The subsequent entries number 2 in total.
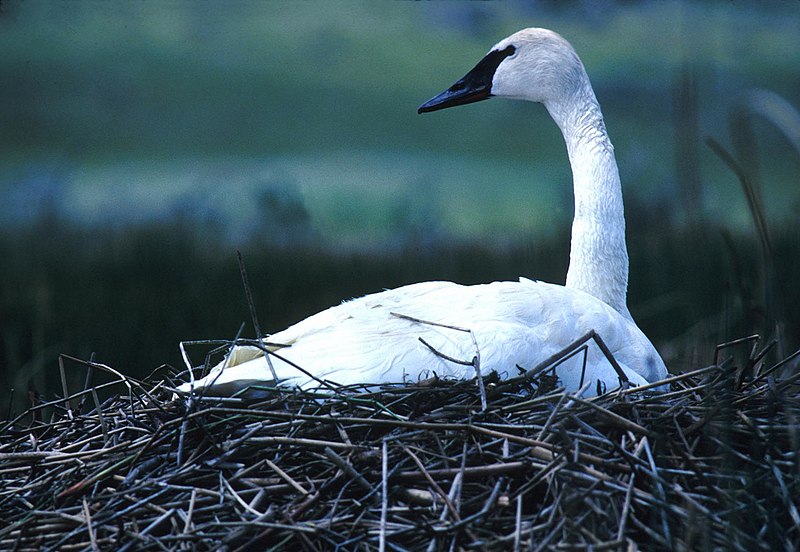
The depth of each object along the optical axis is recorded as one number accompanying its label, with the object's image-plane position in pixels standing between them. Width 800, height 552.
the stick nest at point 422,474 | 14.68
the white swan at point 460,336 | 15.51
